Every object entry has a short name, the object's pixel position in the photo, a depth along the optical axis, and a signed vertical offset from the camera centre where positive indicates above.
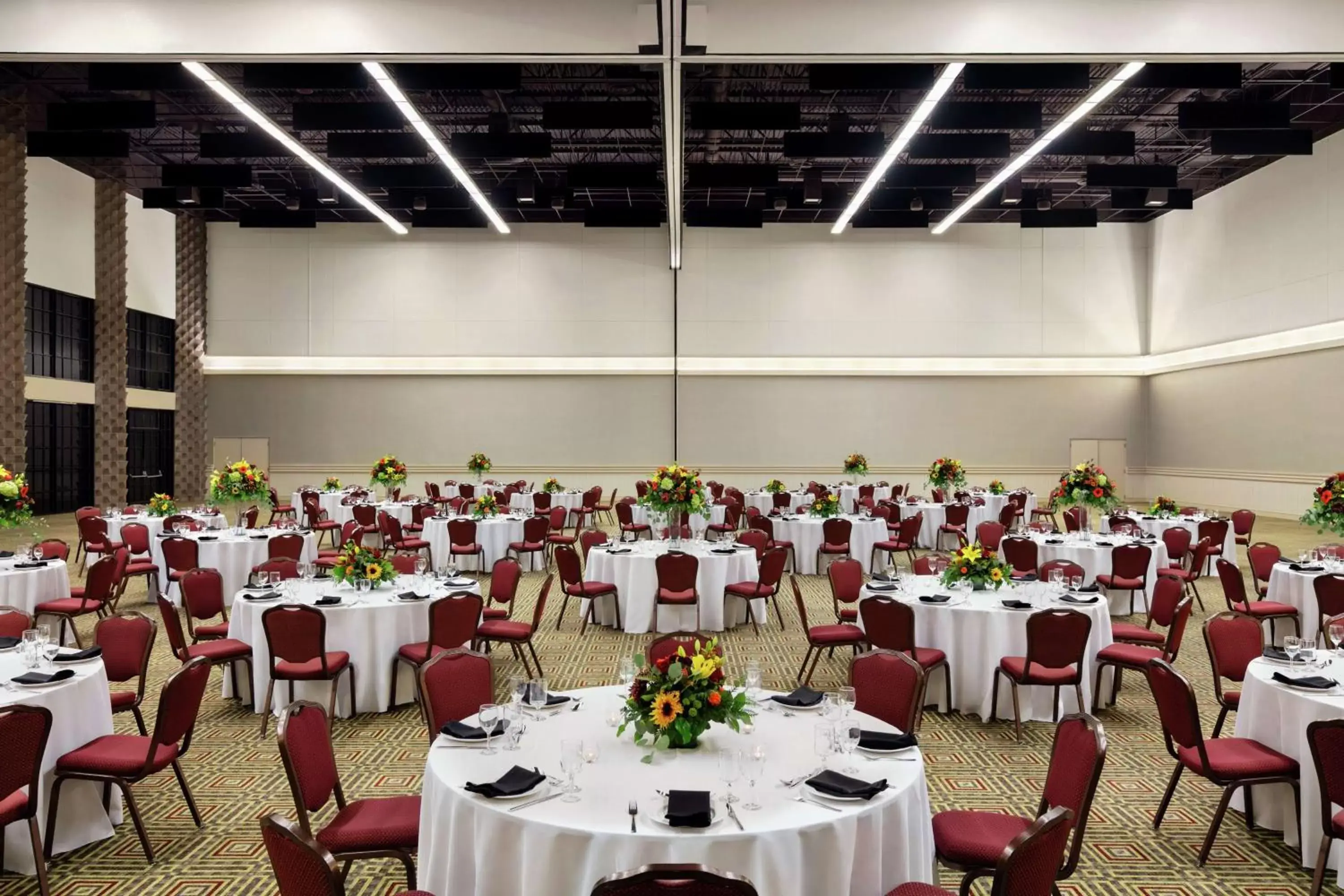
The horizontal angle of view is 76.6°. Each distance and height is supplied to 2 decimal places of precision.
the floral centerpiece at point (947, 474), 17.16 -0.65
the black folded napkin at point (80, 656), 4.74 -1.21
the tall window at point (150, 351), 21.22 +2.28
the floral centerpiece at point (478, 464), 19.08 -0.54
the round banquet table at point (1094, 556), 10.02 -1.36
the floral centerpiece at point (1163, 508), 13.58 -1.06
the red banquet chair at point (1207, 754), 4.13 -1.59
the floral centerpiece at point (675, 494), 9.84 -0.61
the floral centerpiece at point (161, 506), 12.20 -0.96
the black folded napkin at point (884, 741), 3.41 -1.21
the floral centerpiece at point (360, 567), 6.84 -1.02
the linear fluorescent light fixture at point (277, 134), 11.02 +4.91
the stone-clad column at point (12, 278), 15.59 +3.01
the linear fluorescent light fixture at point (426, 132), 11.16 +4.93
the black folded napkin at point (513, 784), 2.93 -1.21
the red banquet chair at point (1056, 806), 3.19 -1.49
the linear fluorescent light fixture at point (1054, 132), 11.06 +4.96
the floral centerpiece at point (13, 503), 8.15 -0.63
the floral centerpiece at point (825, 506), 13.25 -1.00
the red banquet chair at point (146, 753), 4.08 -1.56
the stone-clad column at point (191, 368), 22.28 +1.88
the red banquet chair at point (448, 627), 6.13 -1.37
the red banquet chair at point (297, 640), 5.75 -1.36
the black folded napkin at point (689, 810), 2.70 -1.19
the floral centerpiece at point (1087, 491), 11.39 -0.65
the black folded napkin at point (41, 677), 4.29 -1.22
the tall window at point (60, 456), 18.55 -0.39
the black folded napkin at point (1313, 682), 4.30 -1.23
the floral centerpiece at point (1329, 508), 8.88 -0.69
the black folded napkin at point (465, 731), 3.54 -1.23
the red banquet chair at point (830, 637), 6.83 -1.59
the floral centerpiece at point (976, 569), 6.86 -1.03
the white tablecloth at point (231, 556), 9.82 -1.36
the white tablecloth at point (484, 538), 12.81 -1.48
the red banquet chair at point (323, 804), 3.32 -1.56
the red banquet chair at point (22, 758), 3.46 -1.32
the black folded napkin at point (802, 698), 4.04 -1.23
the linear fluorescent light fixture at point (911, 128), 11.07 +4.82
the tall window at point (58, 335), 17.83 +2.29
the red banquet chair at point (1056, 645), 5.63 -1.35
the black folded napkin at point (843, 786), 2.93 -1.21
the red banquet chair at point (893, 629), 5.92 -1.32
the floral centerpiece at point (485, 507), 13.14 -1.03
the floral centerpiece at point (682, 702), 3.35 -1.04
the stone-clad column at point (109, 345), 19.44 +2.17
